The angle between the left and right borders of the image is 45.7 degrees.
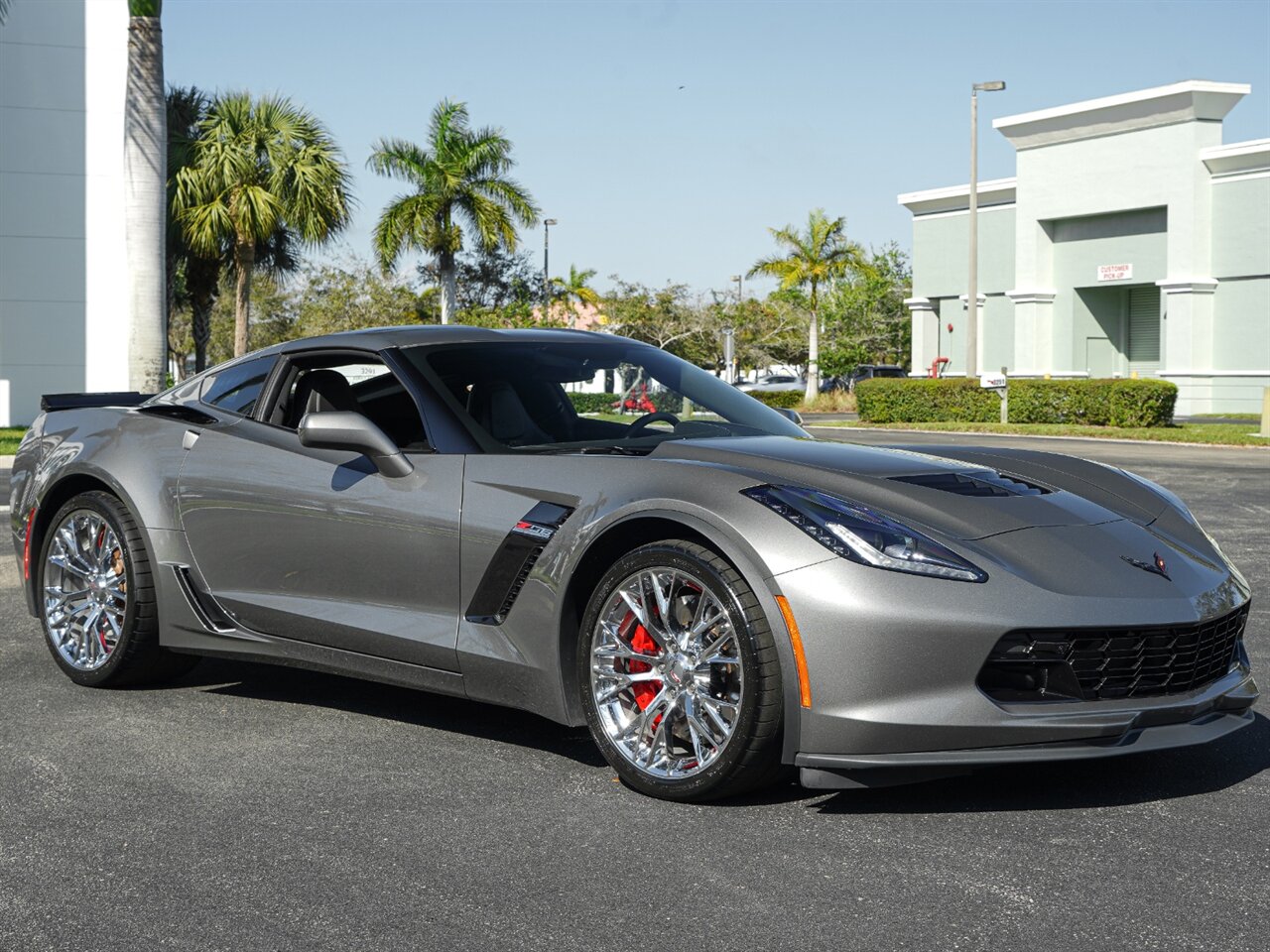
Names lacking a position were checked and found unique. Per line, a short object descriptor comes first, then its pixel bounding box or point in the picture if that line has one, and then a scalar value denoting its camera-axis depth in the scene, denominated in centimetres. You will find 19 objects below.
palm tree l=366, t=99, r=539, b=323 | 4100
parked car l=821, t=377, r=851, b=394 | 6524
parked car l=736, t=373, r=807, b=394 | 6048
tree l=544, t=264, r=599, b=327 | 6806
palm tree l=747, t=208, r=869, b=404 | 5459
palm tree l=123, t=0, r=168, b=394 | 1866
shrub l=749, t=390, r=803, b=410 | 4998
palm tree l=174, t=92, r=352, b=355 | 3222
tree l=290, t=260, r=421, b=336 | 5834
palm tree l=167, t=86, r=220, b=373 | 3344
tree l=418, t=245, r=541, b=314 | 6284
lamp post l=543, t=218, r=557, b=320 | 5828
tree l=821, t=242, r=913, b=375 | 6475
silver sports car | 392
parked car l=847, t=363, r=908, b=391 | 6291
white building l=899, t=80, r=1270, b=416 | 4147
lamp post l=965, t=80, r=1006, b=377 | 3522
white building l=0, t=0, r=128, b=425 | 2716
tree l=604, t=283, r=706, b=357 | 6594
